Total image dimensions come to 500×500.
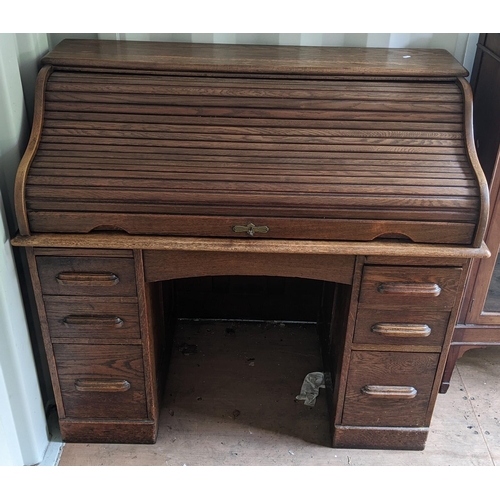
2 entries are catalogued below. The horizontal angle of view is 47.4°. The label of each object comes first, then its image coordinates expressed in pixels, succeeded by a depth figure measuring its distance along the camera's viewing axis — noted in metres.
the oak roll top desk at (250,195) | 1.63
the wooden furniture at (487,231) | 1.89
